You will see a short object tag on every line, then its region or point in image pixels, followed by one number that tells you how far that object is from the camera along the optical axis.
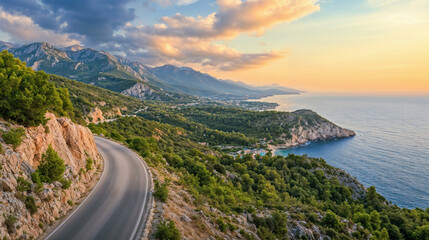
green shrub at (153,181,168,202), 20.03
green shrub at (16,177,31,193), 13.63
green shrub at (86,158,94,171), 24.02
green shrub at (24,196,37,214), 13.41
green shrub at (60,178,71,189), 17.48
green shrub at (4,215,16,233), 11.31
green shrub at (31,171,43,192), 14.71
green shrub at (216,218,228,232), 18.69
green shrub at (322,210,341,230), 29.29
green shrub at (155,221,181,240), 13.94
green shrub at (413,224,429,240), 35.86
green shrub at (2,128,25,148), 15.05
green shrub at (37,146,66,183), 16.61
